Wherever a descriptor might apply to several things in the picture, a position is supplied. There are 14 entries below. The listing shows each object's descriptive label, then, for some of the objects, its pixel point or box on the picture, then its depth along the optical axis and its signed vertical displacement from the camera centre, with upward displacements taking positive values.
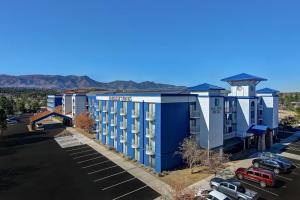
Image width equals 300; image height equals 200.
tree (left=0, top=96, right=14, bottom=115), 114.56 -2.65
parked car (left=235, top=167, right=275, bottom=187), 30.06 -10.32
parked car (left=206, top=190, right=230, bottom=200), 24.13 -10.27
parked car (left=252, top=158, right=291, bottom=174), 35.43 -10.30
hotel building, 35.88 -3.73
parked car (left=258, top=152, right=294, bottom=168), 36.50 -9.76
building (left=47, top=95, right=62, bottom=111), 110.62 +0.00
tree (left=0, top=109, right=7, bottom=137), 62.12 -5.35
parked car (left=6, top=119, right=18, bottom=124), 94.33 -8.64
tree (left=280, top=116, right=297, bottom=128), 79.62 -7.50
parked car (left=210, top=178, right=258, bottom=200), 25.95 -10.64
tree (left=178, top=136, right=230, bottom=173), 34.53 -8.79
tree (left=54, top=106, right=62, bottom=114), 99.31 -3.61
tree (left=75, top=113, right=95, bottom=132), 66.19 -6.28
